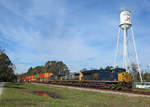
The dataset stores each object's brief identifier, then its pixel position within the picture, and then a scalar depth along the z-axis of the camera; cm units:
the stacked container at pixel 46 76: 5505
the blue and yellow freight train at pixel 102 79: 2376
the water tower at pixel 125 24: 4367
